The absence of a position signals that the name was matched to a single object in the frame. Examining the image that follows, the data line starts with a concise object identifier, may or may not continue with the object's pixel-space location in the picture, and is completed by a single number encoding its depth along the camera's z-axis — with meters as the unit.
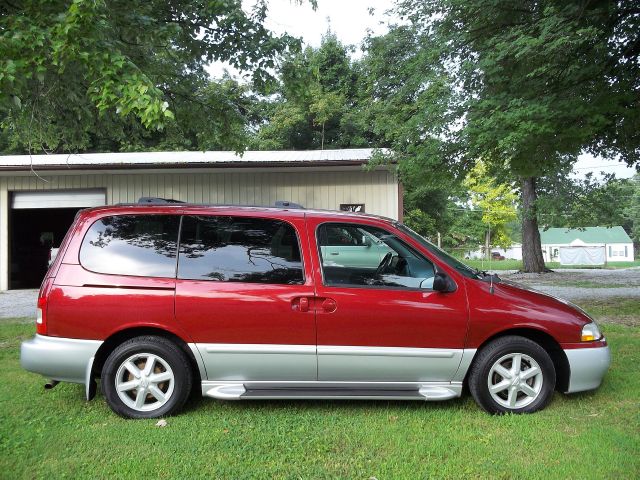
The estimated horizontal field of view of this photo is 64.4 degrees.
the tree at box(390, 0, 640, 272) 7.79
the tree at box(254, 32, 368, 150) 28.38
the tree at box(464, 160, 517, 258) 35.25
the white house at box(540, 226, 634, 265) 62.80
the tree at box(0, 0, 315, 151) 5.01
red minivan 4.04
